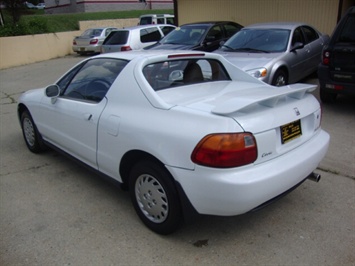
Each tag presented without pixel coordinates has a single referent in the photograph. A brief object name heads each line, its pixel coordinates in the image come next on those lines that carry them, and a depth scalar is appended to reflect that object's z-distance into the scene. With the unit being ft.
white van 66.34
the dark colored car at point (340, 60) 18.98
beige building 36.35
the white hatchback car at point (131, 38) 38.37
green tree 65.72
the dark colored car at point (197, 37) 31.73
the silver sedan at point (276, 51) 22.12
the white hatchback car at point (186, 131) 8.18
